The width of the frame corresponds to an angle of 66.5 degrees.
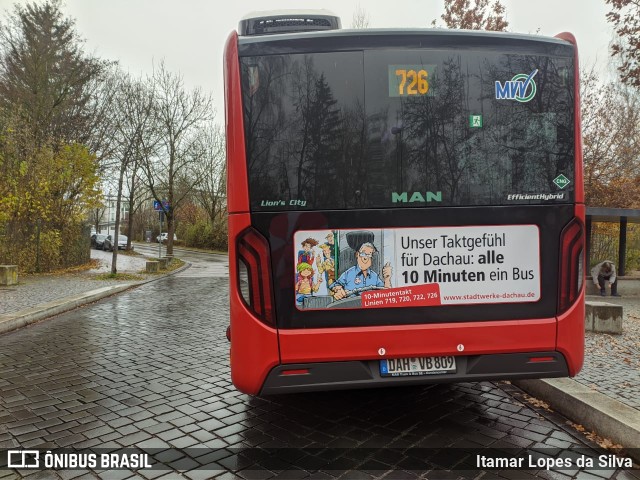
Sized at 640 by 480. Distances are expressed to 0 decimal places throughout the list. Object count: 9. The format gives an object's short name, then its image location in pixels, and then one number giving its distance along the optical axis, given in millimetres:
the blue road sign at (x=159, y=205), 26541
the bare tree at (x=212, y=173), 36969
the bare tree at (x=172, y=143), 26188
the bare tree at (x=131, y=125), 18156
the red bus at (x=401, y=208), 3379
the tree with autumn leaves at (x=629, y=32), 12359
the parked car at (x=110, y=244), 40562
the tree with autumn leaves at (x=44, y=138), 17812
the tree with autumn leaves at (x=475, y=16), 19500
